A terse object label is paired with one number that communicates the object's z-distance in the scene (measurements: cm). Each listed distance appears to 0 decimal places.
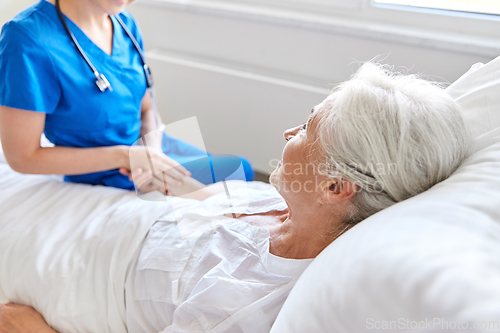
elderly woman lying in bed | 73
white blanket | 94
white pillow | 44
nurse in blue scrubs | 106
